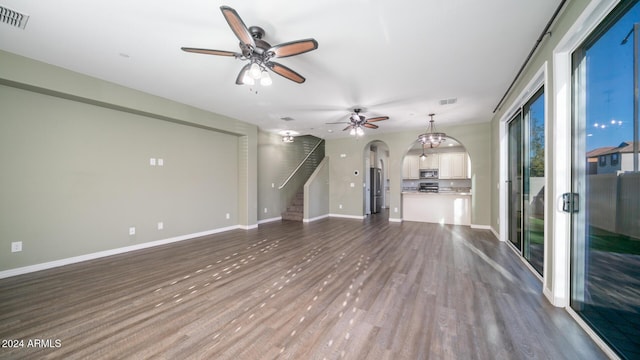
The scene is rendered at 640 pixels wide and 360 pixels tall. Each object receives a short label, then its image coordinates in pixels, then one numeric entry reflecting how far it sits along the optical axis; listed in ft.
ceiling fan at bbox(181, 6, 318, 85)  6.89
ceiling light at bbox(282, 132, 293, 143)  24.82
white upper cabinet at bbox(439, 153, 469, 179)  27.22
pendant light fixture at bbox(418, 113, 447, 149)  18.19
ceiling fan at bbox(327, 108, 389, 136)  16.75
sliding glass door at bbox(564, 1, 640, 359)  5.16
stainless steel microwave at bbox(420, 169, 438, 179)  30.07
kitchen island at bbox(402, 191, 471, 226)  22.18
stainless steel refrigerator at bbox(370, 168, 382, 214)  30.63
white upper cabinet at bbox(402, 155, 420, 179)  30.99
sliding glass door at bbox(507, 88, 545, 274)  10.05
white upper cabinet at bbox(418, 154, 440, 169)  29.35
